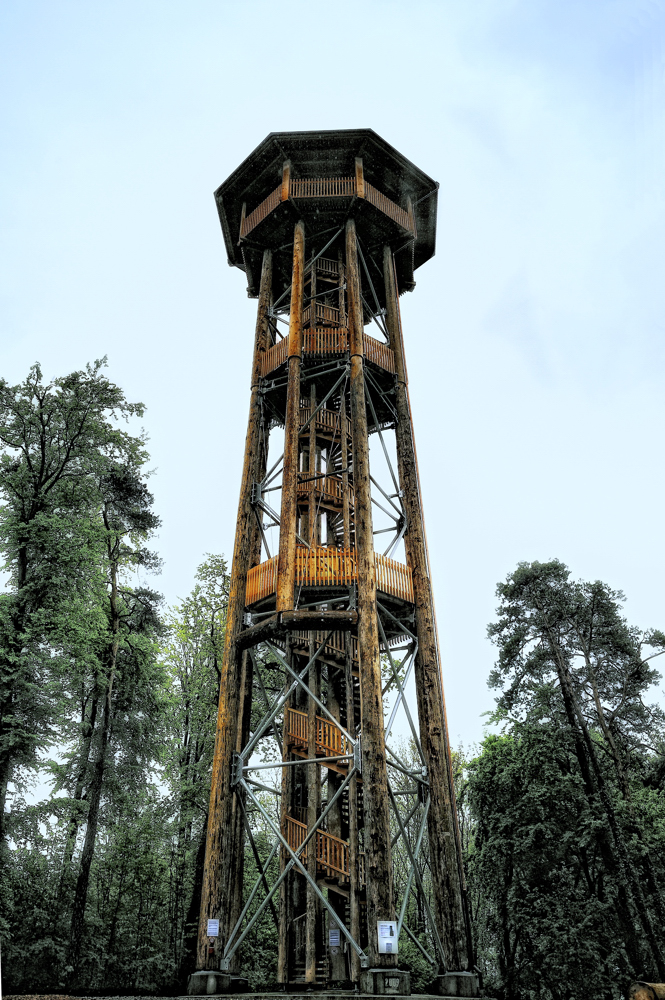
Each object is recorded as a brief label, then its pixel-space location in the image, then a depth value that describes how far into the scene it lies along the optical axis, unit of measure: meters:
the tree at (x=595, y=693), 16.92
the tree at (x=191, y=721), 18.11
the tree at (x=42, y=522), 13.56
